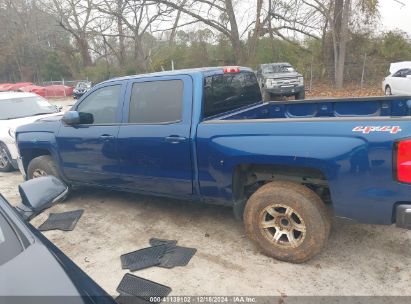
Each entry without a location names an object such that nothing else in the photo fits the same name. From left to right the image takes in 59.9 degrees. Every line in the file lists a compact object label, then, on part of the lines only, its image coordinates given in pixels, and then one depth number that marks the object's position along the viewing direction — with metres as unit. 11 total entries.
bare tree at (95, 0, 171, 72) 22.19
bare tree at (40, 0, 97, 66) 25.36
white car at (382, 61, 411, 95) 12.74
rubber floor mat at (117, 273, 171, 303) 2.99
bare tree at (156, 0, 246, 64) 22.17
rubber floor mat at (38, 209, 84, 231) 4.43
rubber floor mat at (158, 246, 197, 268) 3.42
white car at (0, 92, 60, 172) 6.80
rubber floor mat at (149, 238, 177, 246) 3.82
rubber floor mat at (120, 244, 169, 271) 3.44
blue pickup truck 2.75
